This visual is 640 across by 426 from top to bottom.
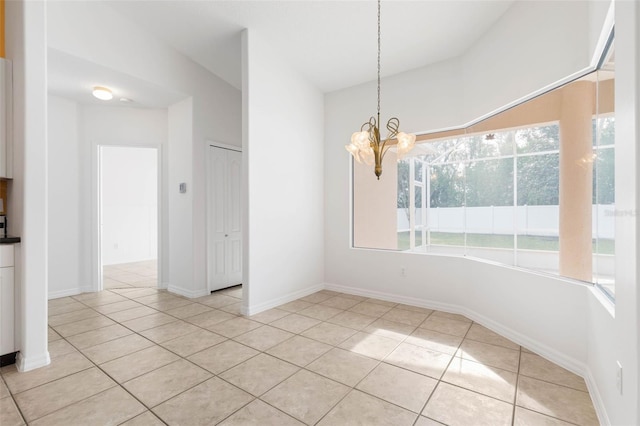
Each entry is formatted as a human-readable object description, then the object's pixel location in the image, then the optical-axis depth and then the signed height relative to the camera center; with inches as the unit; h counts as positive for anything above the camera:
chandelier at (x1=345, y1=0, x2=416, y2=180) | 100.3 +23.7
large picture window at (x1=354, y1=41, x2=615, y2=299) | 83.7 +8.1
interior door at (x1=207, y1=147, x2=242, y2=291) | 179.2 -4.2
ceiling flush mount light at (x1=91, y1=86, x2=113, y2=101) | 150.1 +63.1
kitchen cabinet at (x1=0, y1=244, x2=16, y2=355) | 89.5 -27.1
